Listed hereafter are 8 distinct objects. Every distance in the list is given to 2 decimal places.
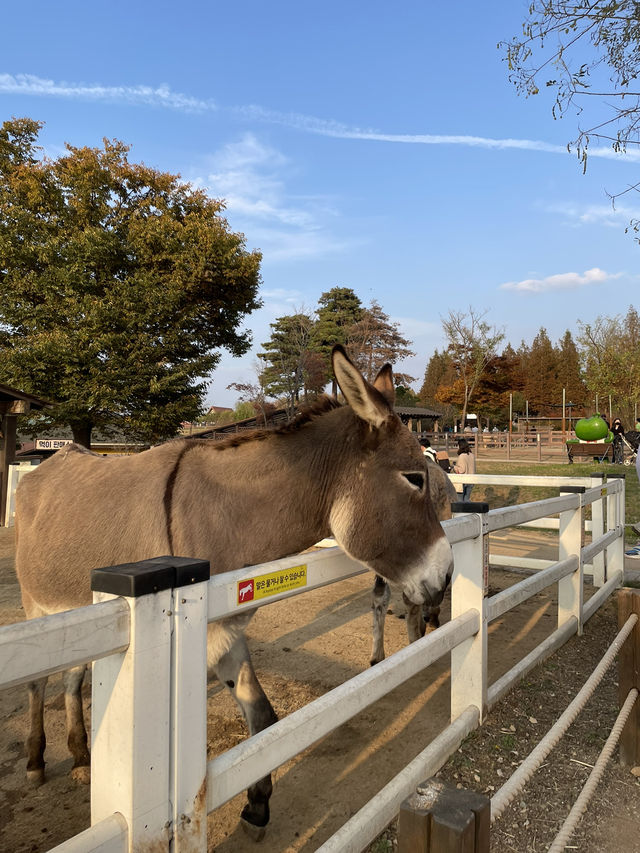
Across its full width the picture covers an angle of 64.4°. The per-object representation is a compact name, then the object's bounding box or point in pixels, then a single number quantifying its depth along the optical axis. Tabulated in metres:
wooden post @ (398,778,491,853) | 0.95
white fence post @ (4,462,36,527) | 11.58
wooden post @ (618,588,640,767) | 2.64
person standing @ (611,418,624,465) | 21.89
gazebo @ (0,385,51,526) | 12.38
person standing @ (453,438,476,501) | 10.41
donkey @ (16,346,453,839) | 2.29
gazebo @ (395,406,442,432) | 45.16
